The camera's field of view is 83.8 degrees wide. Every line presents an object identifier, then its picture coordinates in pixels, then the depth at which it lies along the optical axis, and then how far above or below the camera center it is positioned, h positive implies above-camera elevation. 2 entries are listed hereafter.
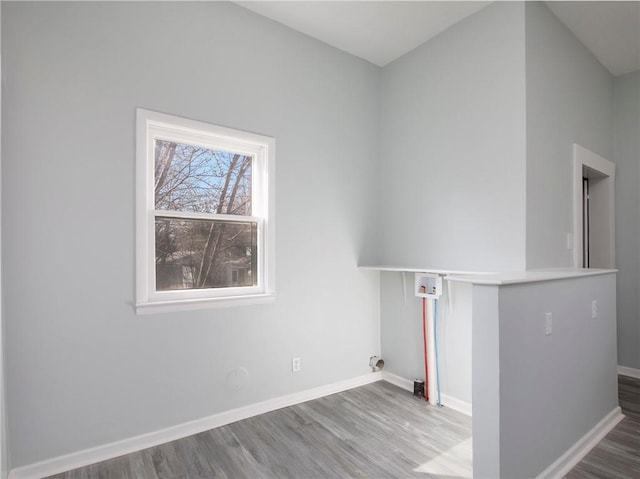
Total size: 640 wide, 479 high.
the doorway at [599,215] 3.39 +0.30
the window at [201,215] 2.24 +0.21
